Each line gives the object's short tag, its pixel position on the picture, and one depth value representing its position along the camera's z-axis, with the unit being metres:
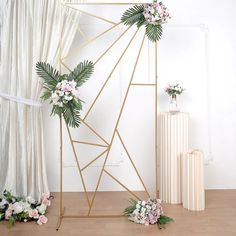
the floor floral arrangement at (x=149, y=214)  2.51
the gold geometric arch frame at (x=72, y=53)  2.65
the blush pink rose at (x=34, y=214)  2.59
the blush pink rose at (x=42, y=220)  2.56
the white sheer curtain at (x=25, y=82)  2.92
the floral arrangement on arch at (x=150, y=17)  2.47
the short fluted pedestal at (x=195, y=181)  2.82
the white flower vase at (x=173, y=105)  3.19
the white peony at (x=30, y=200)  2.74
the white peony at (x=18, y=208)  2.58
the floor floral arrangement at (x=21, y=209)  2.58
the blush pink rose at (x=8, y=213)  2.60
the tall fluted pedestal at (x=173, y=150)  3.02
